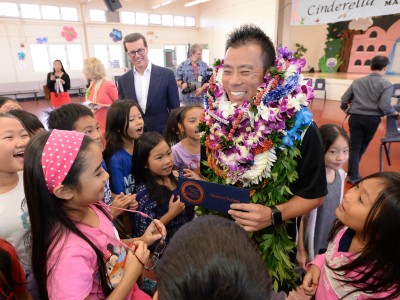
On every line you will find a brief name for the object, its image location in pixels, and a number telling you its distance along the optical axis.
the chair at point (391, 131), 3.93
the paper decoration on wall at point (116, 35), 14.44
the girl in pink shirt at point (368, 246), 0.99
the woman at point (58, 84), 7.27
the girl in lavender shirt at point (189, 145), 2.48
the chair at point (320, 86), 11.12
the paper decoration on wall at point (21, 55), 12.48
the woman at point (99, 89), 4.01
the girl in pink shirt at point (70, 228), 1.02
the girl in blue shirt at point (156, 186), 1.95
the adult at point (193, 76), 5.71
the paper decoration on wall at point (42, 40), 12.69
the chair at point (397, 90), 7.28
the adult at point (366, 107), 3.99
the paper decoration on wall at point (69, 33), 13.21
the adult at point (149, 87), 3.46
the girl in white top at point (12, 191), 1.34
